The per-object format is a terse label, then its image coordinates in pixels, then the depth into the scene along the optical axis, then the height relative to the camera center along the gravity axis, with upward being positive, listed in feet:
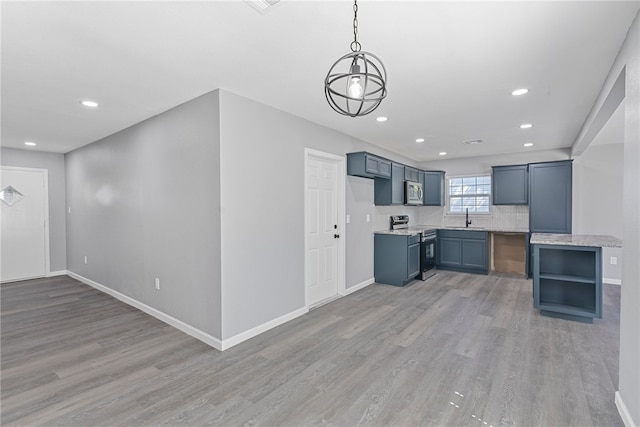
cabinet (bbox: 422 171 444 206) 22.80 +1.67
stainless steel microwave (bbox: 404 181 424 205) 19.45 +1.08
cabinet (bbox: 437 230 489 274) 19.99 -2.81
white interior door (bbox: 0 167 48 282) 18.53 -0.82
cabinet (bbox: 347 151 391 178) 15.21 +2.27
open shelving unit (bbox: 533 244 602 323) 11.63 -2.94
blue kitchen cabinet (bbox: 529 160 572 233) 18.10 +0.74
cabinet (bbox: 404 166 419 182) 19.80 +2.40
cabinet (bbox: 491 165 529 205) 19.63 +1.61
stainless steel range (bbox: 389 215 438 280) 18.77 -2.21
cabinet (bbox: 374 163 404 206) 17.92 +1.21
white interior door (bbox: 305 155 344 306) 13.48 -0.91
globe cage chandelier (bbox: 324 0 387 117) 4.33 +1.87
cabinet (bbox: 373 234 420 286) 16.97 -2.81
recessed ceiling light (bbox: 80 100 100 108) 10.86 +3.84
